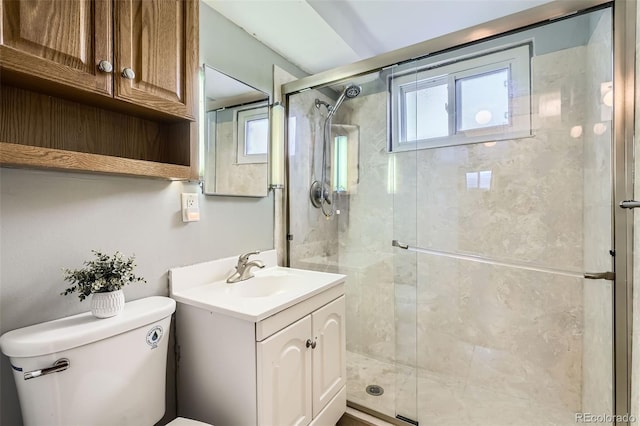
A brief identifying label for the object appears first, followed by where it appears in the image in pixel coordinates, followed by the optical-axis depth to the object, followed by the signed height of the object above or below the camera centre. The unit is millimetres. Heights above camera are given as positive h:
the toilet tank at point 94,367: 809 -477
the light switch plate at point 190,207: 1389 +19
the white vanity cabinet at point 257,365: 1064 -618
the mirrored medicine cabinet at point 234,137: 1523 +418
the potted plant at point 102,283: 948 -236
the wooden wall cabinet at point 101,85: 794 +395
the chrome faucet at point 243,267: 1554 -300
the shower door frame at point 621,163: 1127 +184
